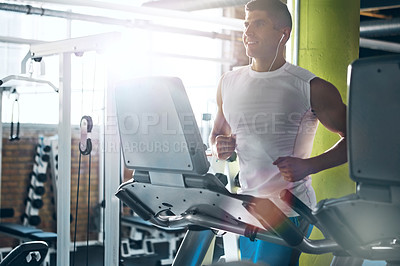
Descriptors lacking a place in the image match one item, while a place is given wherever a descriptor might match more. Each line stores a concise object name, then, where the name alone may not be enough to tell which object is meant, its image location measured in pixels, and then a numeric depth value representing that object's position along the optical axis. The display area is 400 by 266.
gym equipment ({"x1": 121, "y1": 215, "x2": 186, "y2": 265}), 5.55
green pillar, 2.85
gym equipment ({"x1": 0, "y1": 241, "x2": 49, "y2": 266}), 2.60
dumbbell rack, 5.78
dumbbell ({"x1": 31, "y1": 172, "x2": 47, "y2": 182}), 5.84
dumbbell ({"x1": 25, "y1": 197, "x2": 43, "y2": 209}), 5.77
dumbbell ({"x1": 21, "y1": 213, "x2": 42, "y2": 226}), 5.73
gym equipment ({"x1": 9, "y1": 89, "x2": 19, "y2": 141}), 4.86
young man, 1.92
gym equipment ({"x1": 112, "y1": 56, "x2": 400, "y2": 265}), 1.30
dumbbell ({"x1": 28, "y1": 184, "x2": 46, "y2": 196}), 5.82
